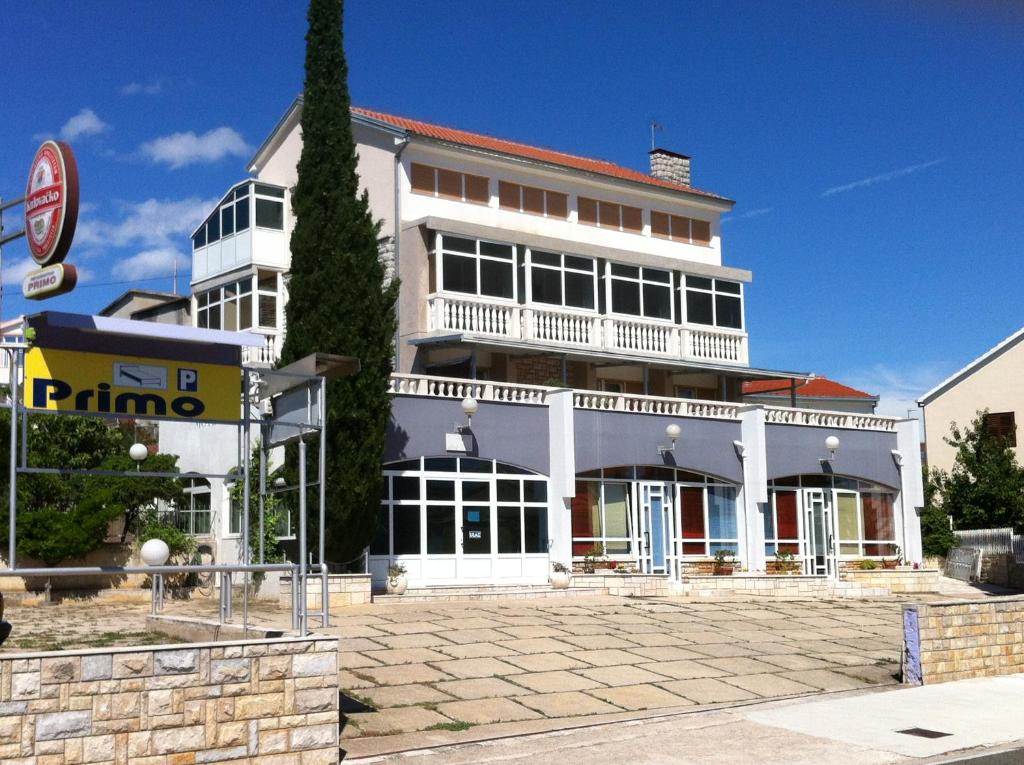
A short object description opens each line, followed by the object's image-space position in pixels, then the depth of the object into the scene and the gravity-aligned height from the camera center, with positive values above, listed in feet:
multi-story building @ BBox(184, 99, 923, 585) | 83.82 +11.66
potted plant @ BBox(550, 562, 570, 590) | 79.36 -4.24
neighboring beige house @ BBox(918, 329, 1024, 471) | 137.08 +12.61
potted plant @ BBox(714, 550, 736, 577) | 89.96 -3.88
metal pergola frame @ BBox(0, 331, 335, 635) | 31.09 +1.50
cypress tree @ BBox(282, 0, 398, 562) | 73.05 +13.17
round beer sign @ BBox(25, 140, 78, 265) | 33.06 +8.95
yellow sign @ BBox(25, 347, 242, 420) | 32.99 +3.93
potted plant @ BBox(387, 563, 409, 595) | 75.31 -3.83
